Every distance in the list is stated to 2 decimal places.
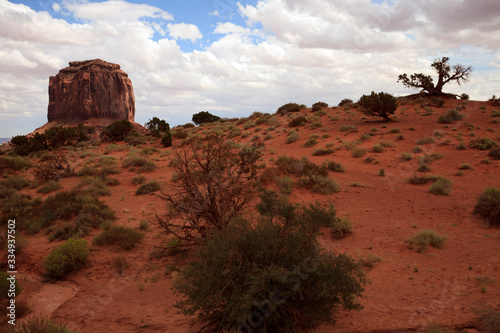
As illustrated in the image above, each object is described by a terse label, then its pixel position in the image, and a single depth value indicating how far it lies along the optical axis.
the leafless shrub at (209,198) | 7.92
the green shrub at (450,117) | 24.27
